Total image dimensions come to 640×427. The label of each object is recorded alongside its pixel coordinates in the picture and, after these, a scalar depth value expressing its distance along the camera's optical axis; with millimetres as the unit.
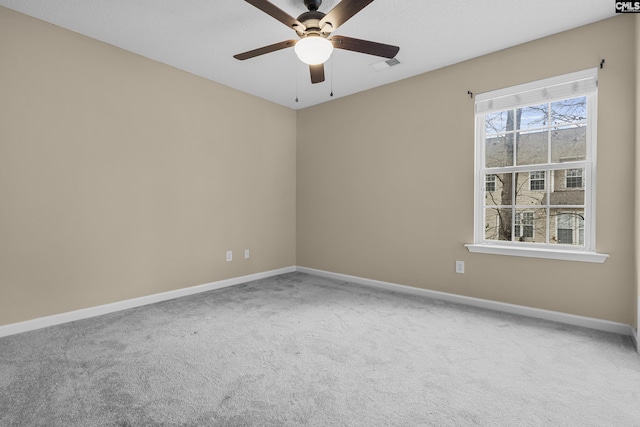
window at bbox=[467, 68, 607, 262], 2730
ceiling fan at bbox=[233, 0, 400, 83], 1977
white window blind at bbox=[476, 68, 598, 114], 2676
